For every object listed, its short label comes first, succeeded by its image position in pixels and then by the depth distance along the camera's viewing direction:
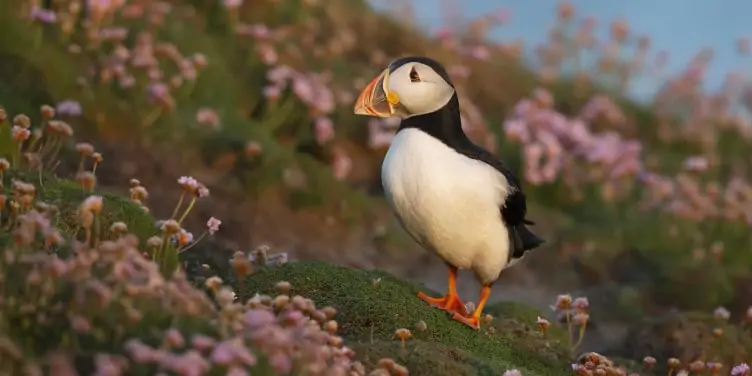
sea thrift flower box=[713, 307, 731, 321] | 14.58
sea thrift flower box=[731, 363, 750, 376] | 10.93
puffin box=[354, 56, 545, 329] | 10.77
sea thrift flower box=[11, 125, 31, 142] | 11.24
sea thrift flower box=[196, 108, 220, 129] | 19.81
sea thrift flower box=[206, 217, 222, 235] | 11.06
